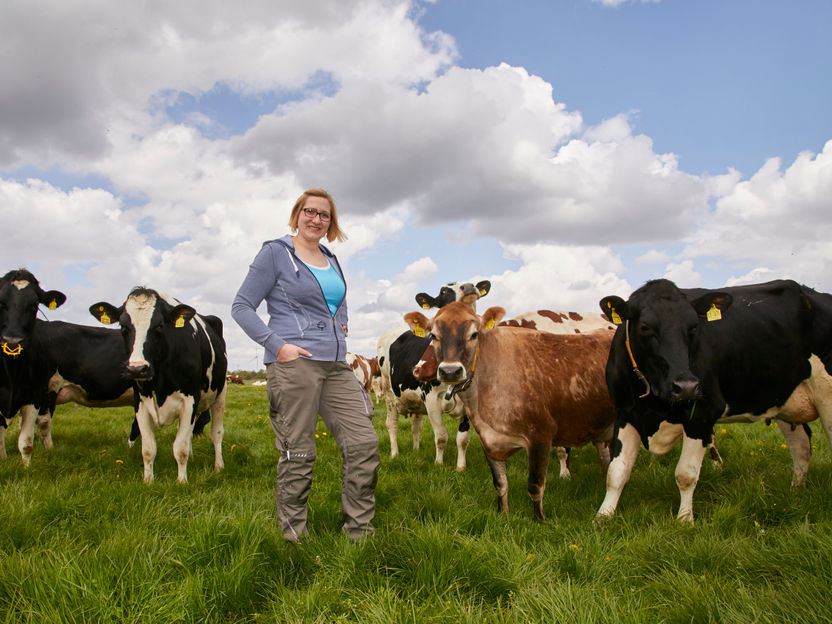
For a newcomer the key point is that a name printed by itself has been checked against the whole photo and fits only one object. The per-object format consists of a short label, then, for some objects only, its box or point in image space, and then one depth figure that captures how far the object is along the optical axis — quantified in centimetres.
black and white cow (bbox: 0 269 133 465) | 720
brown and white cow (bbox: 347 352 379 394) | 2029
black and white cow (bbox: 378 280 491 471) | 801
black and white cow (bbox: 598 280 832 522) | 447
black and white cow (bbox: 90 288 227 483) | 643
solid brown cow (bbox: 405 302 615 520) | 516
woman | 404
